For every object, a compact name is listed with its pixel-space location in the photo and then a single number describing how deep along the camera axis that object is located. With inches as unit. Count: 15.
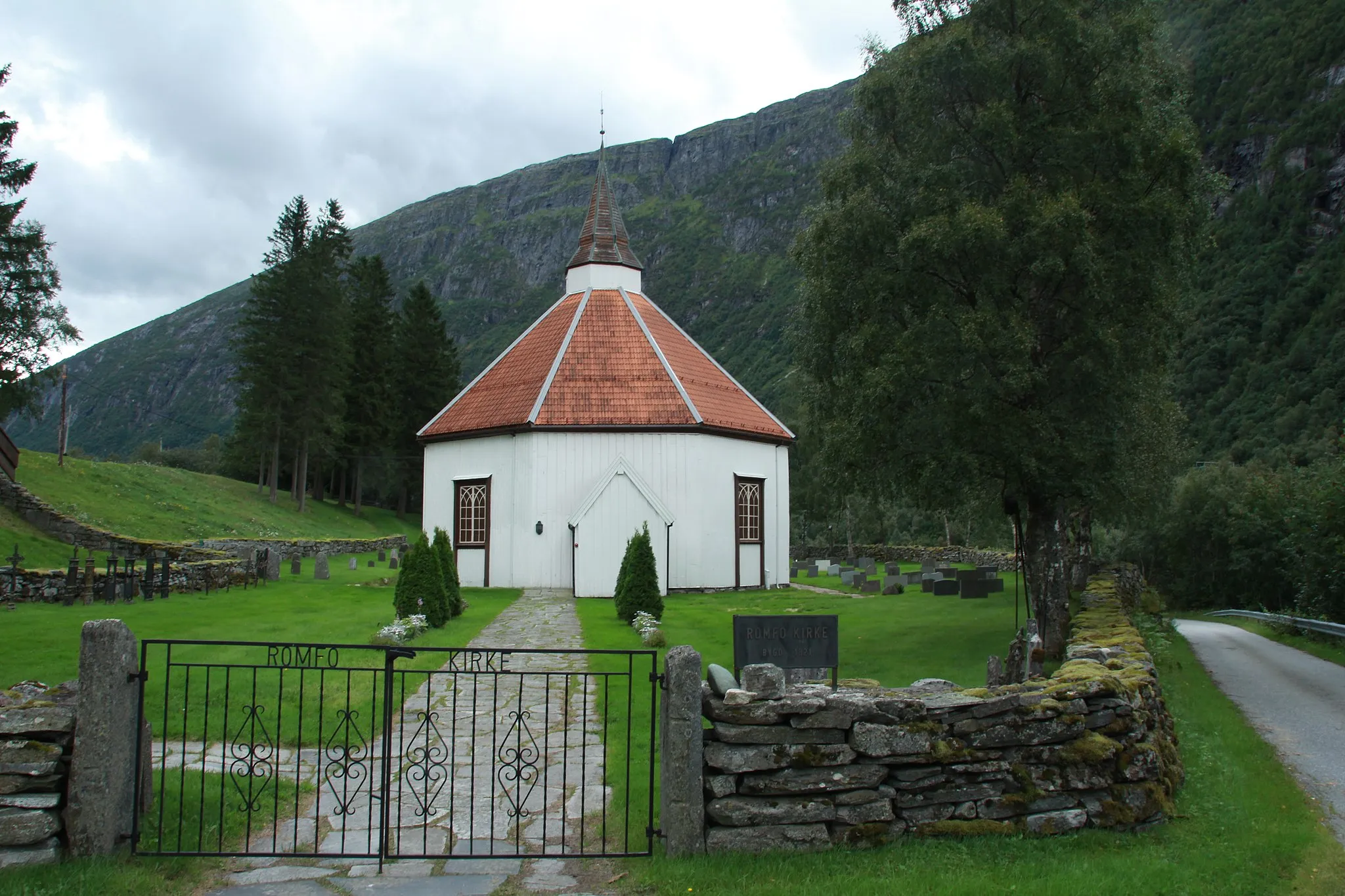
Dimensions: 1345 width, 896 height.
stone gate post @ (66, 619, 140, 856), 210.4
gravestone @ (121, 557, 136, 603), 706.2
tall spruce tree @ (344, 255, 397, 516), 1884.8
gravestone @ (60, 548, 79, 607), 684.7
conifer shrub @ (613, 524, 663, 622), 673.6
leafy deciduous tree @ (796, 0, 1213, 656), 507.5
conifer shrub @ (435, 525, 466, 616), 671.1
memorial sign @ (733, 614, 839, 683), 362.3
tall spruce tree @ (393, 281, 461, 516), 1969.7
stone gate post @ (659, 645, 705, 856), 219.5
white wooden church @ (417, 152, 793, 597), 912.3
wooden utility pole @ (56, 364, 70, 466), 1277.1
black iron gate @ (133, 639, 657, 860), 222.7
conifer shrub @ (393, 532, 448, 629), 613.9
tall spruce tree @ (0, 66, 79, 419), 1127.0
